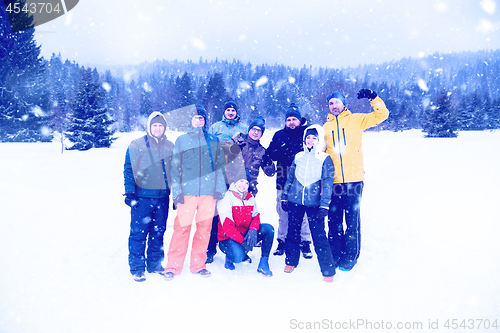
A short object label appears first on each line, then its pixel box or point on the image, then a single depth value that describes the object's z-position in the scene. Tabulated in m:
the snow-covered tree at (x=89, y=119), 19.02
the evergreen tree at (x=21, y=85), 20.22
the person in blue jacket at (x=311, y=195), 3.28
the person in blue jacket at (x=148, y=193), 3.27
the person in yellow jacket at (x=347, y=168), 3.44
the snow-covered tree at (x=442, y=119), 26.38
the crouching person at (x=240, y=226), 3.49
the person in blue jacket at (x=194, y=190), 3.41
